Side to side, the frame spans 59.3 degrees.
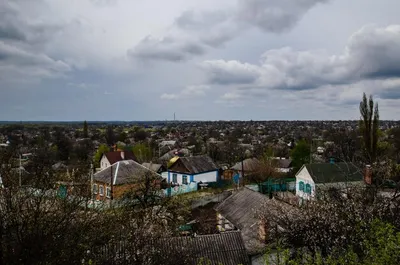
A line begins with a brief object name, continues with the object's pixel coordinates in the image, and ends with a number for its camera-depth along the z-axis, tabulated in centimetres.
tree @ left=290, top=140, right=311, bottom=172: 4919
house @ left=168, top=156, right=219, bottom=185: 4294
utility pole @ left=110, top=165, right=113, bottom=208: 3191
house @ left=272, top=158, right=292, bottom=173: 5319
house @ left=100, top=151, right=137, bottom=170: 5229
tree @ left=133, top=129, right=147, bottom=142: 11568
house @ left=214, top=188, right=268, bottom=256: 1727
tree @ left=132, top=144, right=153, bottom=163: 6256
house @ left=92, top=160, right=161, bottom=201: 3259
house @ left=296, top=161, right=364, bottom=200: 3316
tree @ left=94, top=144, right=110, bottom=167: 6026
